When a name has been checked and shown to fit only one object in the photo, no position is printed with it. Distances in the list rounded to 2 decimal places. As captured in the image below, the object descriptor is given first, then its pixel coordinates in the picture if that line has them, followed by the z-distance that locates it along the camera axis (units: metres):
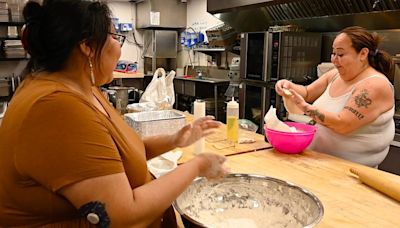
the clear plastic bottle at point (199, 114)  1.95
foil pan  2.10
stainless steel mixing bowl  1.21
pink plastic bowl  1.87
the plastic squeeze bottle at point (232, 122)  1.97
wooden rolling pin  1.33
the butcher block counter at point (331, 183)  1.20
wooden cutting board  1.97
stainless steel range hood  3.53
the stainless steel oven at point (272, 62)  4.06
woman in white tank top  1.91
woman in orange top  0.80
